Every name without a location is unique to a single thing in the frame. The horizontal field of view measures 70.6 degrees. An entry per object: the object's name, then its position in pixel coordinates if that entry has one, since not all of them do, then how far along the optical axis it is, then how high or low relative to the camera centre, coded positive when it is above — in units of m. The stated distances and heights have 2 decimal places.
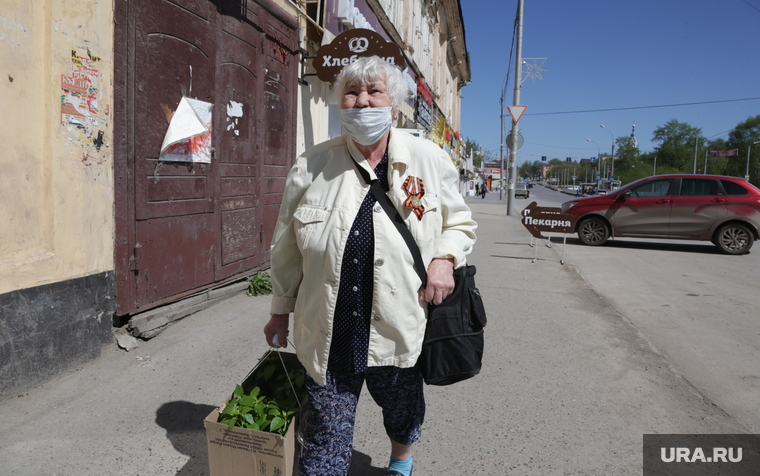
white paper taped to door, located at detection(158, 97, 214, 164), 4.92 +0.46
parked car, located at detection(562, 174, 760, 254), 11.63 -0.26
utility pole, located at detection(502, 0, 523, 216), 20.90 +3.64
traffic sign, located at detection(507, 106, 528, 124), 17.79 +2.76
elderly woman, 2.12 -0.27
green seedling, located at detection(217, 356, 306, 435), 2.28 -0.97
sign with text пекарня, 9.27 -0.44
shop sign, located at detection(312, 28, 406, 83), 8.05 +2.07
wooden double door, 4.50 +0.40
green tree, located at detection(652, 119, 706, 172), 102.94 +11.29
